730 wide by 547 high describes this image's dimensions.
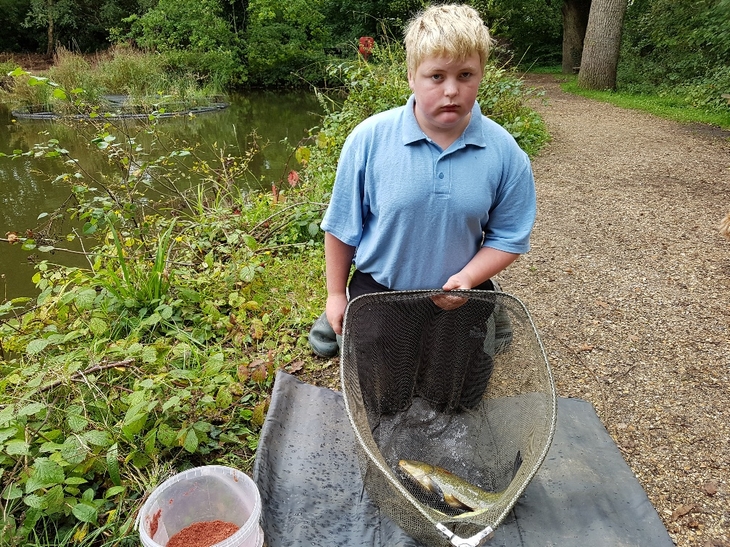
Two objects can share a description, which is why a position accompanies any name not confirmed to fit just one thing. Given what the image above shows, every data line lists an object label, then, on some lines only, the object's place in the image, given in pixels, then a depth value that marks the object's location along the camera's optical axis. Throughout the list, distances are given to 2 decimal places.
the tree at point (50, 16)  19.67
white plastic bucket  1.50
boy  1.40
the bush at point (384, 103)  4.90
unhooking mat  1.63
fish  1.57
